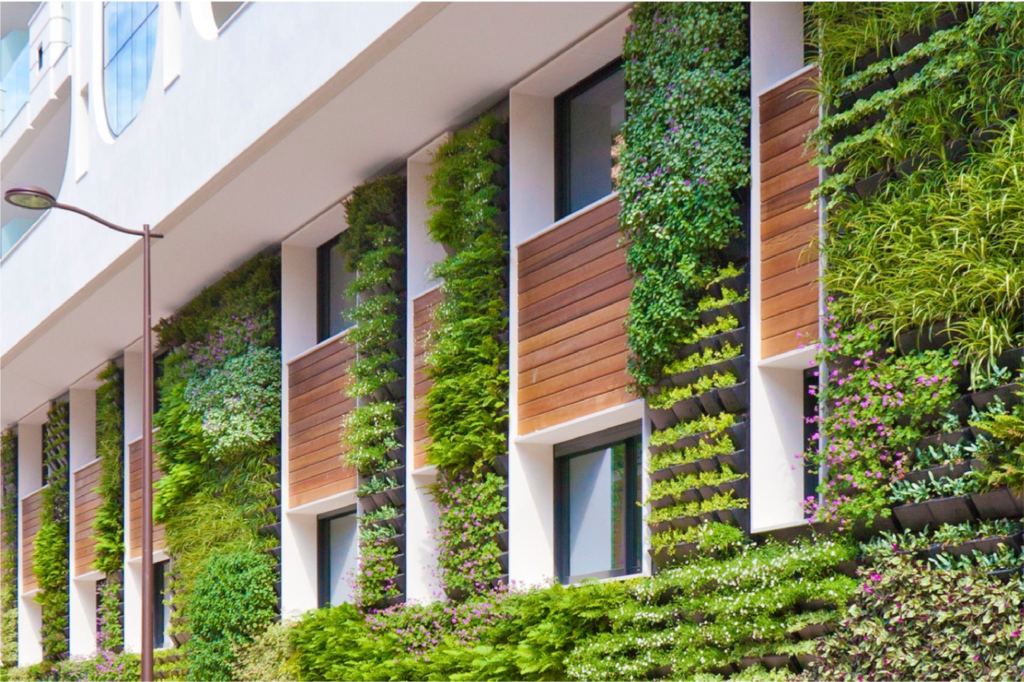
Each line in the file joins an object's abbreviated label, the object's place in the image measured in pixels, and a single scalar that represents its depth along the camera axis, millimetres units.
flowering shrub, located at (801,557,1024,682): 8719
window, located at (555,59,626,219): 13844
